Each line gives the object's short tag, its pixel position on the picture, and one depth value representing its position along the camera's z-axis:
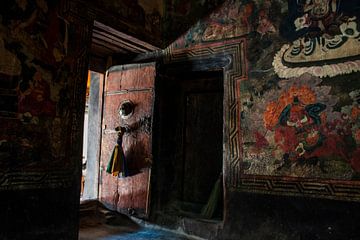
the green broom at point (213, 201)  4.42
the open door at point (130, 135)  4.55
